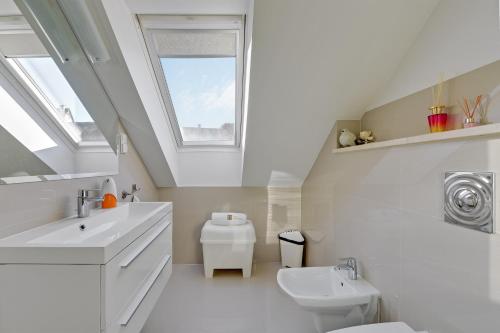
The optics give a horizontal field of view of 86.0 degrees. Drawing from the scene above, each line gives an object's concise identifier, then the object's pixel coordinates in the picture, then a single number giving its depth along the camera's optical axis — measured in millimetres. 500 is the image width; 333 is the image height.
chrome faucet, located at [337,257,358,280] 1841
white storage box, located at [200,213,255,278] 2791
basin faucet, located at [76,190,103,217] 1561
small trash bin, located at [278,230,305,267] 2975
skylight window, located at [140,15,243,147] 2133
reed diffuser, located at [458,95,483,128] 1185
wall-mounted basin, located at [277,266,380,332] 1573
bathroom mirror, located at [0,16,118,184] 1199
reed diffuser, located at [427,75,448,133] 1326
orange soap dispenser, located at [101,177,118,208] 1842
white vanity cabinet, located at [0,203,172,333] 1013
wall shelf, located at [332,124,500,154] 975
